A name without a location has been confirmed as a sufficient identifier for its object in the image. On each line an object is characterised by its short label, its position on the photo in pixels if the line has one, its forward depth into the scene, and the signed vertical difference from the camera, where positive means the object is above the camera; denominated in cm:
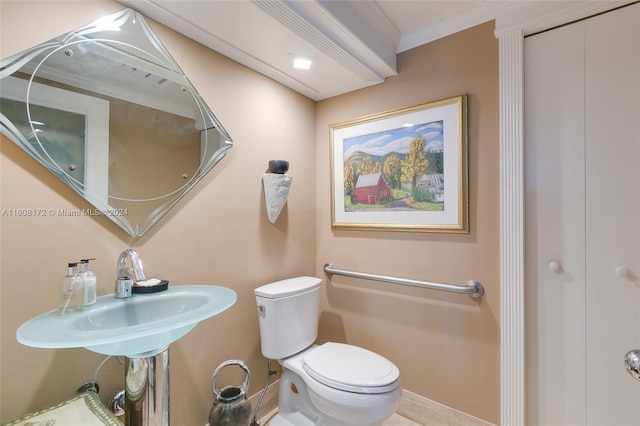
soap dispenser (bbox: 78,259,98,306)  94 -23
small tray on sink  106 -28
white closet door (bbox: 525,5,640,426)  113 -4
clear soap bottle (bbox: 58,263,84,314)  90 -25
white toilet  117 -73
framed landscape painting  148 +26
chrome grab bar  142 -40
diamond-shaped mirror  93 +38
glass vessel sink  68 -32
